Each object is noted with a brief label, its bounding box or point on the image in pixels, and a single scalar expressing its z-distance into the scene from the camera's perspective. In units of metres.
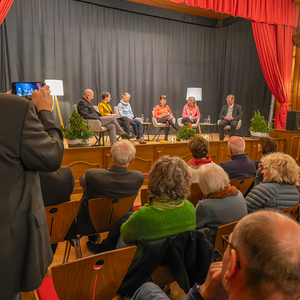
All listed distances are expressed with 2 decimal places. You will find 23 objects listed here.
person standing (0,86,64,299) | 0.91
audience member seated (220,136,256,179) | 2.61
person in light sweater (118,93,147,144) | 5.95
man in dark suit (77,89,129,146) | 5.13
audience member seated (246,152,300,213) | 1.84
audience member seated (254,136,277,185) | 3.00
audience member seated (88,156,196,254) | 1.27
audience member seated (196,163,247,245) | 1.62
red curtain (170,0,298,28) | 5.05
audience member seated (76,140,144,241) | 1.90
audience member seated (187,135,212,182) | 2.59
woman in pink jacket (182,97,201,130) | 6.73
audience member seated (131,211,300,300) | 0.49
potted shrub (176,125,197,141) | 4.86
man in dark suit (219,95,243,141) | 6.41
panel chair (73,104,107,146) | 5.07
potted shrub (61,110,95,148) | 4.03
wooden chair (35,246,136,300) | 0.95
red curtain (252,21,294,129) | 6.07
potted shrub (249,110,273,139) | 5.52
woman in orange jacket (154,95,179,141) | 6.59
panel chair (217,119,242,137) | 6.50
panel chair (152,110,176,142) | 6.62
